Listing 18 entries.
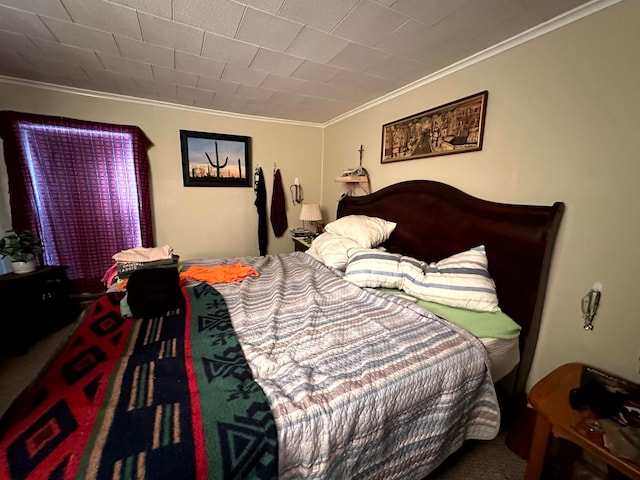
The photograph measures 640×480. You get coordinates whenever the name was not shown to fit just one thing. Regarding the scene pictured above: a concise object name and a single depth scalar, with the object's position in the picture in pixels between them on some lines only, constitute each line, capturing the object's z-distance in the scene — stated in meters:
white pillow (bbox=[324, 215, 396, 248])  2.20
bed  0.65
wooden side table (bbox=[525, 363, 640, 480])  0.86
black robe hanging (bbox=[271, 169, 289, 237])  3.51
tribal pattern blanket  0.60
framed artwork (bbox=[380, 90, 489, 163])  1.76
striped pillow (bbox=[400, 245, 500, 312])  1.42
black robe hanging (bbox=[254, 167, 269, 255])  3.40
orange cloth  1.91
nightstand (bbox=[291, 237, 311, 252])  3.11
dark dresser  2.01
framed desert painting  3.03
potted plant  2.14
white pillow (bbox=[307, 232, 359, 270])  2.12
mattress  1.24
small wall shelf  2.75
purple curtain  2.39
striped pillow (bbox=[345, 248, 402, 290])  1.69
